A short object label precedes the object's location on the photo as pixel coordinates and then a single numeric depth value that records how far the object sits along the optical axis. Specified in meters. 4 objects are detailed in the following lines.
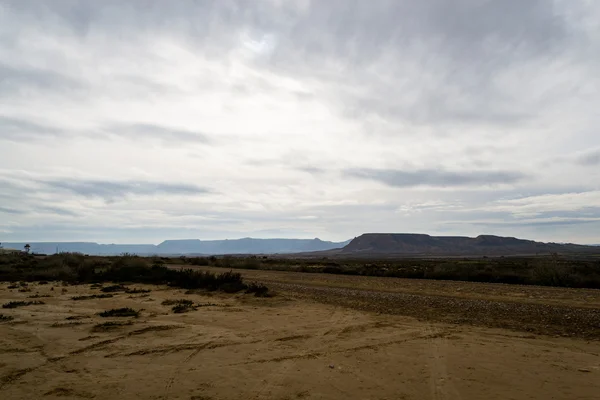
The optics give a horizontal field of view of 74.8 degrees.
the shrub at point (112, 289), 18.67
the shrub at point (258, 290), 17.03
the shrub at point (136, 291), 18.14
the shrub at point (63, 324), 10.34
